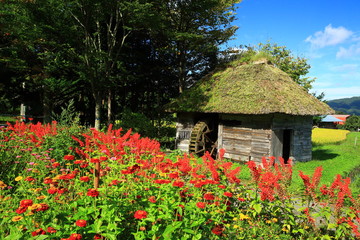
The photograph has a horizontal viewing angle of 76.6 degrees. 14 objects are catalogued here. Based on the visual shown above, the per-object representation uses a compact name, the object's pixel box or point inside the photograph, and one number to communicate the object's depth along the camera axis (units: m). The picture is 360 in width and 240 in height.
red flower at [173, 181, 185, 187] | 2.46
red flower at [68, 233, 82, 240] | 1.65
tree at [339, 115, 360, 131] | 47.42
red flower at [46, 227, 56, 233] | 1.70
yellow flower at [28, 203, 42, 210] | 1.83
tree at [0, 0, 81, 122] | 11.06
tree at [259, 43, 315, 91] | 23.31
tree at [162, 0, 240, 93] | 15.77
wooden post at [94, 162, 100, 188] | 2.76
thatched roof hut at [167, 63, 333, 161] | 10.62
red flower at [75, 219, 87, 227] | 1.70
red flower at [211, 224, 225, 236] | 2.51
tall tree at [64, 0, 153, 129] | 11.66
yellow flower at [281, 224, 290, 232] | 3.25
